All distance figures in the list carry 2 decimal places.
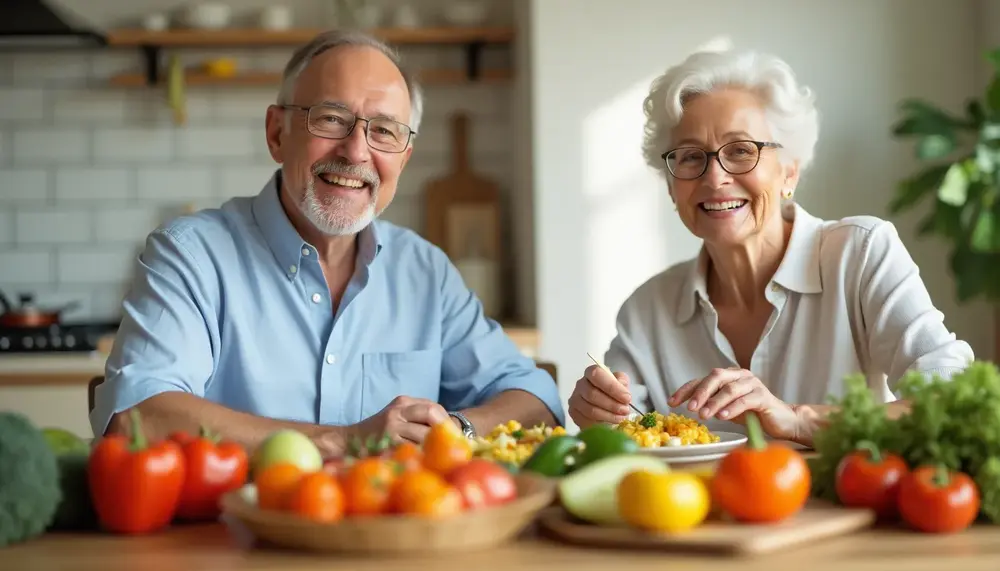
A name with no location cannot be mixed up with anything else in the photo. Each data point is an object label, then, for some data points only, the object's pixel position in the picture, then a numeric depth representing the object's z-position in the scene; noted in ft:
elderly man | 7.41
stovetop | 12.84
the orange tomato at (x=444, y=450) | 4.23
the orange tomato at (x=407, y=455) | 4.15
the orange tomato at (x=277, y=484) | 3.98
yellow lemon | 3.92
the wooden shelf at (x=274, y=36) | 14.47
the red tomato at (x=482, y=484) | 3.96
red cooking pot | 13.60
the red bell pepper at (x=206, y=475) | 4.48
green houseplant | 10.36
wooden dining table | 3.80
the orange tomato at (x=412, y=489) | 3.82
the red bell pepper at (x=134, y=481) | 4.21
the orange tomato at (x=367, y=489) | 3.86
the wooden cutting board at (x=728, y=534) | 3.88
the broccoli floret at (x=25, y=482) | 4.10
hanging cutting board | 15.11
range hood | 12.73
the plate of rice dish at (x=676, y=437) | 5.63
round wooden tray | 3.79
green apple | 4.33
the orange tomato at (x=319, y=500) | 3.84
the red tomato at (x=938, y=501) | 4.17
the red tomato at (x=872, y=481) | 4.41
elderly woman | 7.63
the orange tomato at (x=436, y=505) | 3.82
